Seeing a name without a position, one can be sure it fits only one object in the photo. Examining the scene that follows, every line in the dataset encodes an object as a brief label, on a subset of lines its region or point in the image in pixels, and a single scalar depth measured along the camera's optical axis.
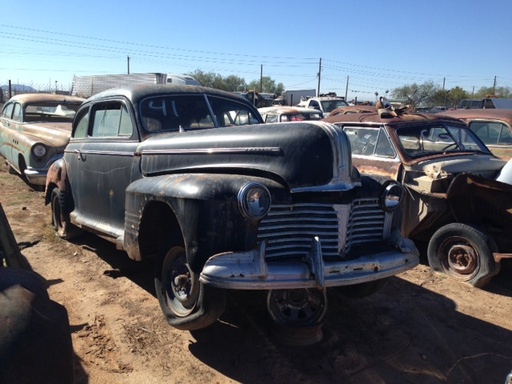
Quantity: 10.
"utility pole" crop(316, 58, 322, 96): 43.97
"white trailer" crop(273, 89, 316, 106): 28.14
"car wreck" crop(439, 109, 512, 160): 7.41
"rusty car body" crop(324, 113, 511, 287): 4.85
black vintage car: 2.87
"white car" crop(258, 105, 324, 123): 13.72
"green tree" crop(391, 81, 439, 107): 41.75
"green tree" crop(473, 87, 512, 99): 50.75
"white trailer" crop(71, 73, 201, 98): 17.33
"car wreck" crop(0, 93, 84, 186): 8.37
